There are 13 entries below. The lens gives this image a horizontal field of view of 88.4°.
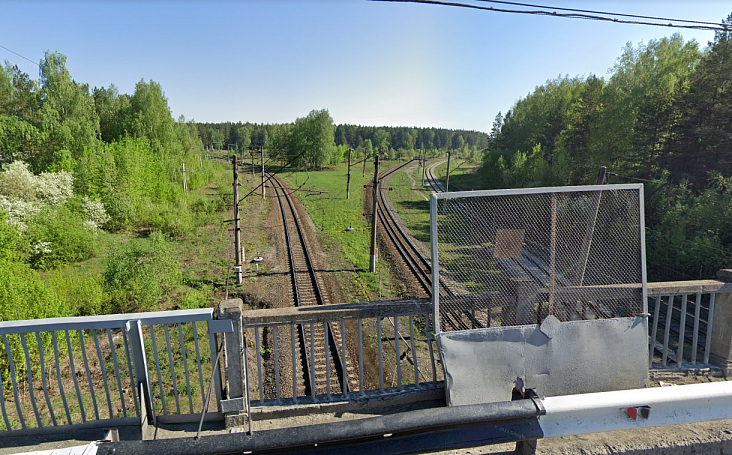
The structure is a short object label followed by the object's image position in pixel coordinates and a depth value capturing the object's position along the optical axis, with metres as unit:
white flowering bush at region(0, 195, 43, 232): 17.90
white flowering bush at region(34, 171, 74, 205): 22.28
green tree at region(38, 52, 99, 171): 29.52
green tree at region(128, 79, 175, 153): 40.81
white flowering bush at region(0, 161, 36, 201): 20.73
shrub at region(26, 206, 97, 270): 17.53
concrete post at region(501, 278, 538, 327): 3.83
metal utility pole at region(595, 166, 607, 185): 10.27
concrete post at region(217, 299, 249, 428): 3.34
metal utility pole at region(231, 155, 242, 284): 15.98
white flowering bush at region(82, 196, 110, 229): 24.61
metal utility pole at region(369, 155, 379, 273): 17.80
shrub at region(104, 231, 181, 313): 14.34
